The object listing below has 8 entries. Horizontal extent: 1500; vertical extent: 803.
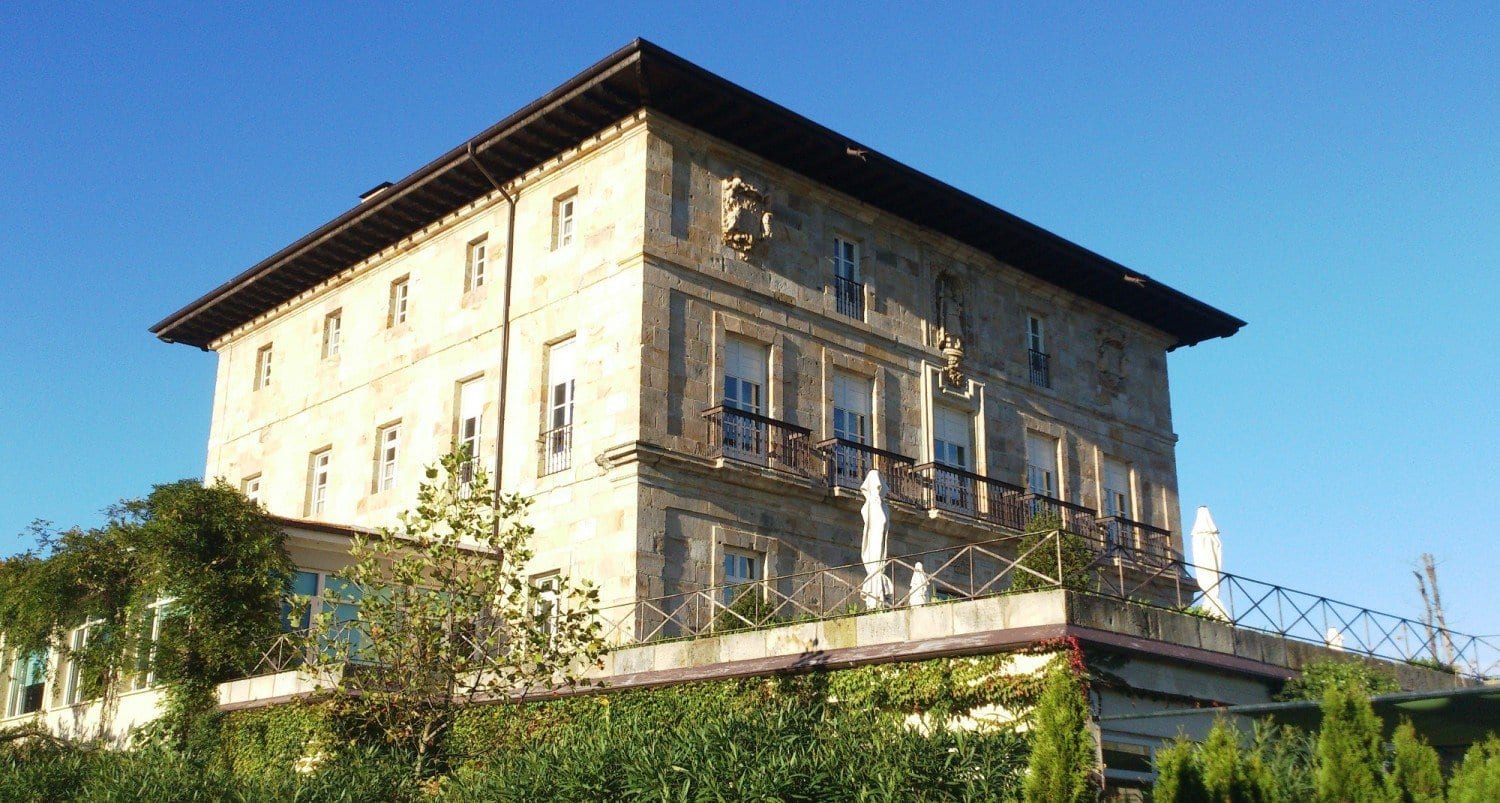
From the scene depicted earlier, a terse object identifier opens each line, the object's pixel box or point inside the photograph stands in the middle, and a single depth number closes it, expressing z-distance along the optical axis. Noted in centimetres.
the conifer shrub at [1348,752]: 1010
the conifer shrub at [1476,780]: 944
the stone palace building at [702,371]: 2206
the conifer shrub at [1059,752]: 1175
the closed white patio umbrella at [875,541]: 1884
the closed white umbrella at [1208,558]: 1962
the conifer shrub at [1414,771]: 1004
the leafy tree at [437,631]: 1543
